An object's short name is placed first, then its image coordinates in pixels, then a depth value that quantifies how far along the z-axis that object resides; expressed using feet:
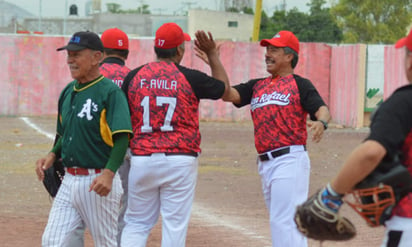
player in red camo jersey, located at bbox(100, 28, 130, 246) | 38.88
